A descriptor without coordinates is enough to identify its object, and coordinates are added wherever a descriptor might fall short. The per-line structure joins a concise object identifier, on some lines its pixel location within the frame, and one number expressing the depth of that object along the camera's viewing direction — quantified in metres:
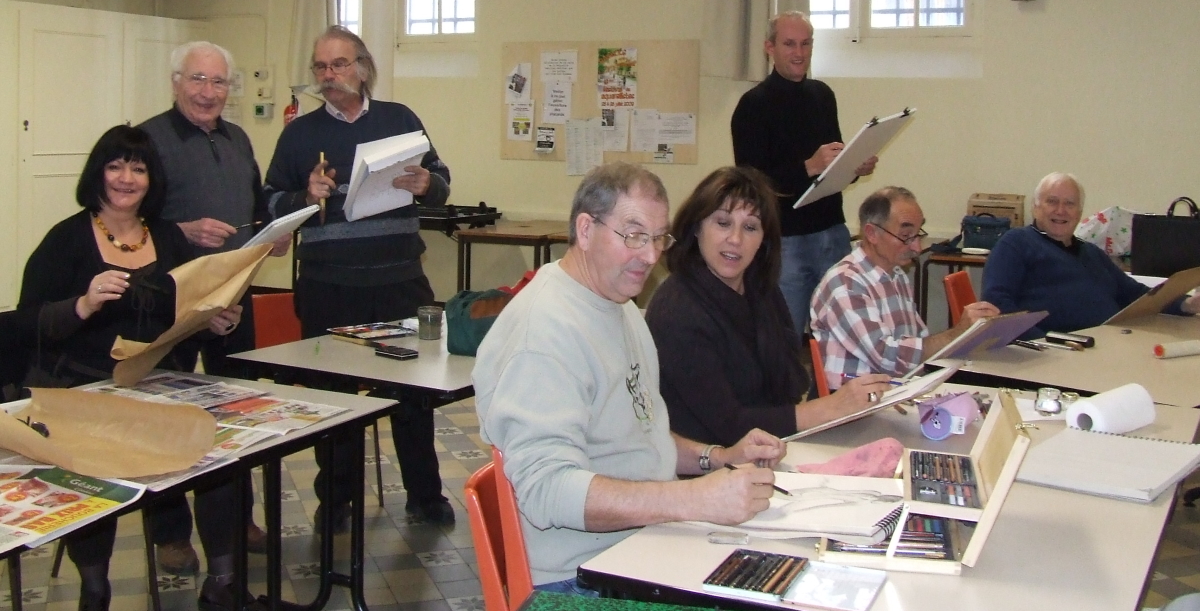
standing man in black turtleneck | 4.25
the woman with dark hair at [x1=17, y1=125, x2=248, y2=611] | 2.62
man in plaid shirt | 3.00
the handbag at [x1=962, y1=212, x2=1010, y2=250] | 5.88
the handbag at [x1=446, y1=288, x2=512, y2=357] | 3.17
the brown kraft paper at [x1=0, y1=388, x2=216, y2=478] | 1.98
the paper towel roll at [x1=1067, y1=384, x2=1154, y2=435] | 2.34
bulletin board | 6.94
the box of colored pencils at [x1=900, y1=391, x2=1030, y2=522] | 1.64
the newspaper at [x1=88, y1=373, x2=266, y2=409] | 2.53
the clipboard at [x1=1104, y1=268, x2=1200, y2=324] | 3.84
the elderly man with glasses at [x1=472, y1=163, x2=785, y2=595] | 1.64
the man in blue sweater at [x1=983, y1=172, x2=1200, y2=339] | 3.97
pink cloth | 1.99
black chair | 2.59
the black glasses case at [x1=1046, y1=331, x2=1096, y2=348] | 3.39
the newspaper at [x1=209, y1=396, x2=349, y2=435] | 2.36
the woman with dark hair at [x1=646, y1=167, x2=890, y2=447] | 2.31
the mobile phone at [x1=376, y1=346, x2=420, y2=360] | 3.16
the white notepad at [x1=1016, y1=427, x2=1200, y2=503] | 1.93
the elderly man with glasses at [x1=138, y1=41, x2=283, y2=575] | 3.26
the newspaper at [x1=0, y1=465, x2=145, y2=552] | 1.75
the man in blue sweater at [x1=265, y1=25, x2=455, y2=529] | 3.59
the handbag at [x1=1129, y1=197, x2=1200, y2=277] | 4.92
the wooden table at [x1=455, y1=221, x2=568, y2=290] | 6.71
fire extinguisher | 8.09
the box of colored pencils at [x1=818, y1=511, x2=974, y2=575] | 1.53
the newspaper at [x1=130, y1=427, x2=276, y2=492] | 1.99
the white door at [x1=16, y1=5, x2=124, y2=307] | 7.39
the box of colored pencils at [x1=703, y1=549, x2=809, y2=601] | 1.44
